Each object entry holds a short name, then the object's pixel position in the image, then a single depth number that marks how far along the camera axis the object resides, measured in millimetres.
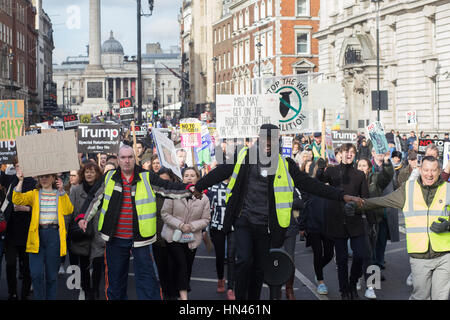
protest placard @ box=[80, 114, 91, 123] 31978
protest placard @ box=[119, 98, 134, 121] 21641
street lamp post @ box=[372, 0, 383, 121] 33775
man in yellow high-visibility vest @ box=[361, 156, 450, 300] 7184
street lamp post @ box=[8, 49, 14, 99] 58419
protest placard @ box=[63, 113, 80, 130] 21936
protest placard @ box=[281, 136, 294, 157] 19172
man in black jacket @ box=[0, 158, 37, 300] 9164
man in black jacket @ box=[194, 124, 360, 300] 7652
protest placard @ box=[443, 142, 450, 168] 11805
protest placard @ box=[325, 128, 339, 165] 15029
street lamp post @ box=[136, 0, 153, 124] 24328
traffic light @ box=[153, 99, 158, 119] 43875
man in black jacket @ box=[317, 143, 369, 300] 9430
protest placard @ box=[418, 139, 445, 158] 15820
